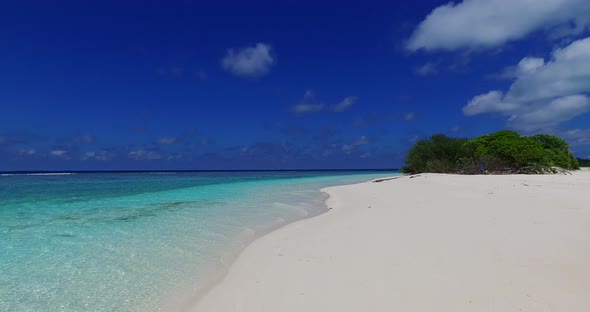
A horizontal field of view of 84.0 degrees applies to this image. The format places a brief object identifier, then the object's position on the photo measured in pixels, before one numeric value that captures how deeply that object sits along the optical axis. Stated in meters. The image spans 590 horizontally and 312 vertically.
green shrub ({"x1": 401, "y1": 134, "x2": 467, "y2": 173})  38.19
